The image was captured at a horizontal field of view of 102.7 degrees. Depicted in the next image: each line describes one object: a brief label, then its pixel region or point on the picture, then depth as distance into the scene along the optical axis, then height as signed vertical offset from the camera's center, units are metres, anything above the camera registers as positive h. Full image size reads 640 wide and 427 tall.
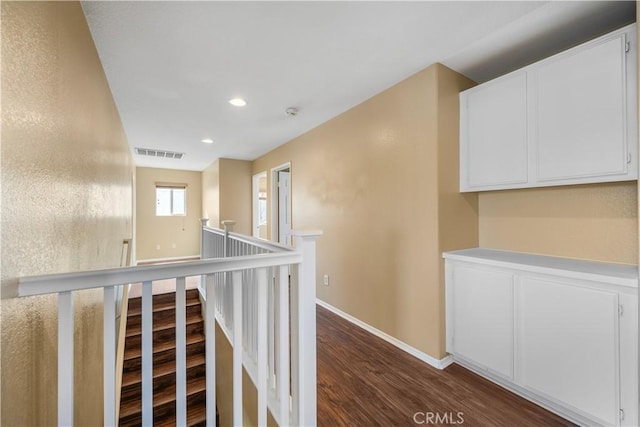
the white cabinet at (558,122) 1.50 +0.64
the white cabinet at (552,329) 1.38 -0.74
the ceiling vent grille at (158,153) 4.84 +1.26
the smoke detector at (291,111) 3.00 +1.24
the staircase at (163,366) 2.66 -1.77
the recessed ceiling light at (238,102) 2.75 +1.25
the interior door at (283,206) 4.96 +0.18
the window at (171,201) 6.82 +0.42
